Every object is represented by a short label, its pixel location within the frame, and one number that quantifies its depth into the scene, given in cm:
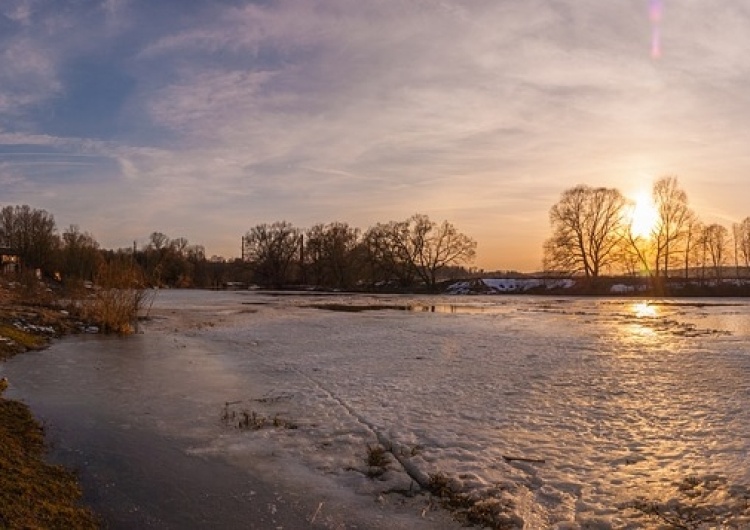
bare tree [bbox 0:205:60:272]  7306
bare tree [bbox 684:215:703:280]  7294
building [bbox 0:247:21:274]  6706
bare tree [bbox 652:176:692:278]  7062
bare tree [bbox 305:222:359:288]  9562
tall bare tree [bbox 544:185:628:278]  7338
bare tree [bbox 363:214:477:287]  8869
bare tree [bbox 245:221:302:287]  10556
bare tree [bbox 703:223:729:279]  8394
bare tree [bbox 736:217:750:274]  8875
